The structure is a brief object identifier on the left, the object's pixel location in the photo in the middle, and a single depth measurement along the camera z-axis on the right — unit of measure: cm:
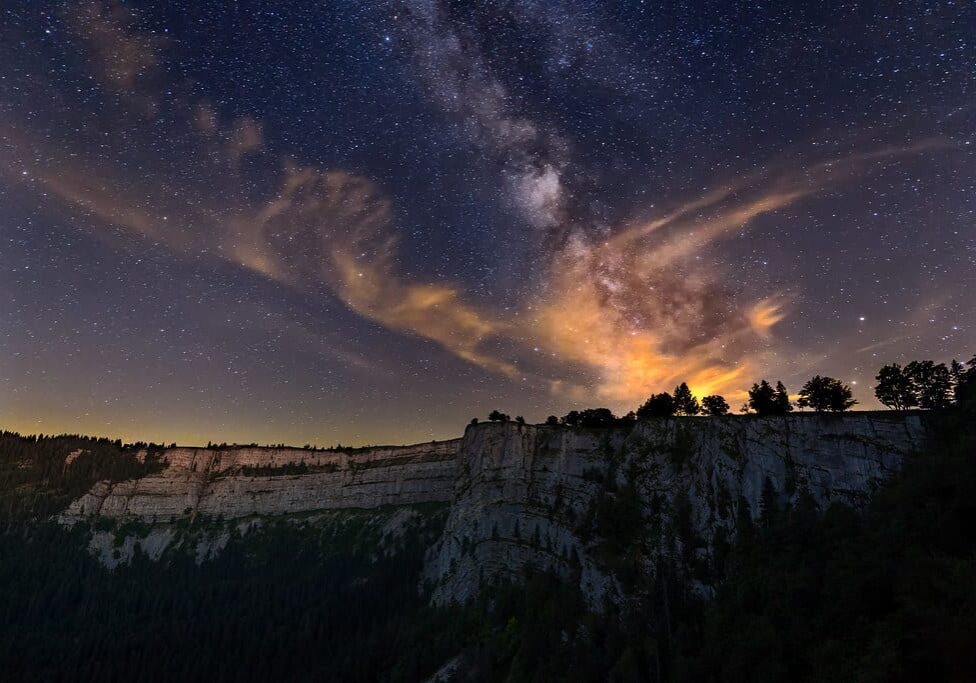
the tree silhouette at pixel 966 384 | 6319
